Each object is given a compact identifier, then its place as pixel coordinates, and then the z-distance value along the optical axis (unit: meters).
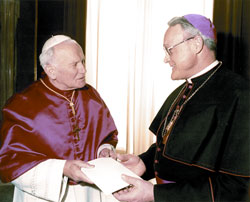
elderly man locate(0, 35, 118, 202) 1.48
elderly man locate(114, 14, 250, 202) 1.22
